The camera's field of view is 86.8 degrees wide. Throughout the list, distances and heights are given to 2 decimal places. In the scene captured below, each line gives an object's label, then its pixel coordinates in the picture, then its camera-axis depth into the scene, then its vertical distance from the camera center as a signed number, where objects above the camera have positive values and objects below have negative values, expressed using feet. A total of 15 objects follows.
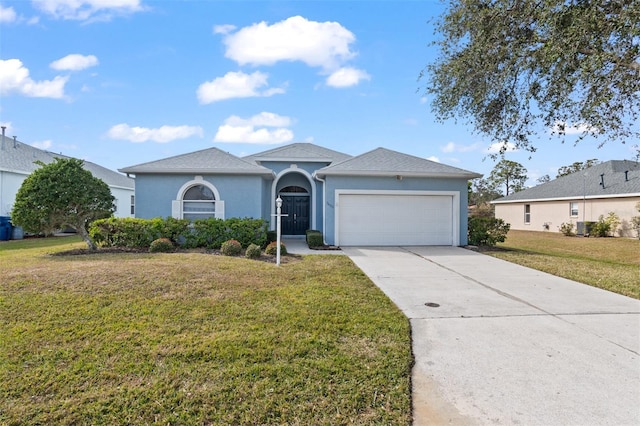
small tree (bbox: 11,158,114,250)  31.09 +1.61
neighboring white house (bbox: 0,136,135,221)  53.26 +8.07
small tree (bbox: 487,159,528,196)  144.97 +17.41
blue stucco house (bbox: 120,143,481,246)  40.86 +2.77
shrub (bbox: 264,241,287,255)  33.19 -3.30
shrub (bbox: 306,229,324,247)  39.65 -2.77
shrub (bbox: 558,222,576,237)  71.07 -2.67
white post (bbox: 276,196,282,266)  27.78 -1.53
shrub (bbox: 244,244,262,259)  31.19 -3.29
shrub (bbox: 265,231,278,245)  39.91 -2.35
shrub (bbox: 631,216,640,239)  60.39 -1.36
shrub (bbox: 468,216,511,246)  44.19 -1.93
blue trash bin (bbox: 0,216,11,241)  51.68 -1.78
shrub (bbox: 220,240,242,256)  31.99 -2.99
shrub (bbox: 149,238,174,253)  33.27 -2.91
